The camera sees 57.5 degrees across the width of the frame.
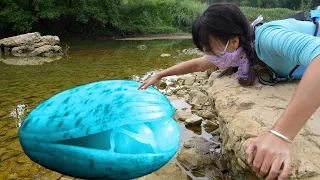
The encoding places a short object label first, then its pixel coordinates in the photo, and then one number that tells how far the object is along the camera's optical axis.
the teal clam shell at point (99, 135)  1.33
